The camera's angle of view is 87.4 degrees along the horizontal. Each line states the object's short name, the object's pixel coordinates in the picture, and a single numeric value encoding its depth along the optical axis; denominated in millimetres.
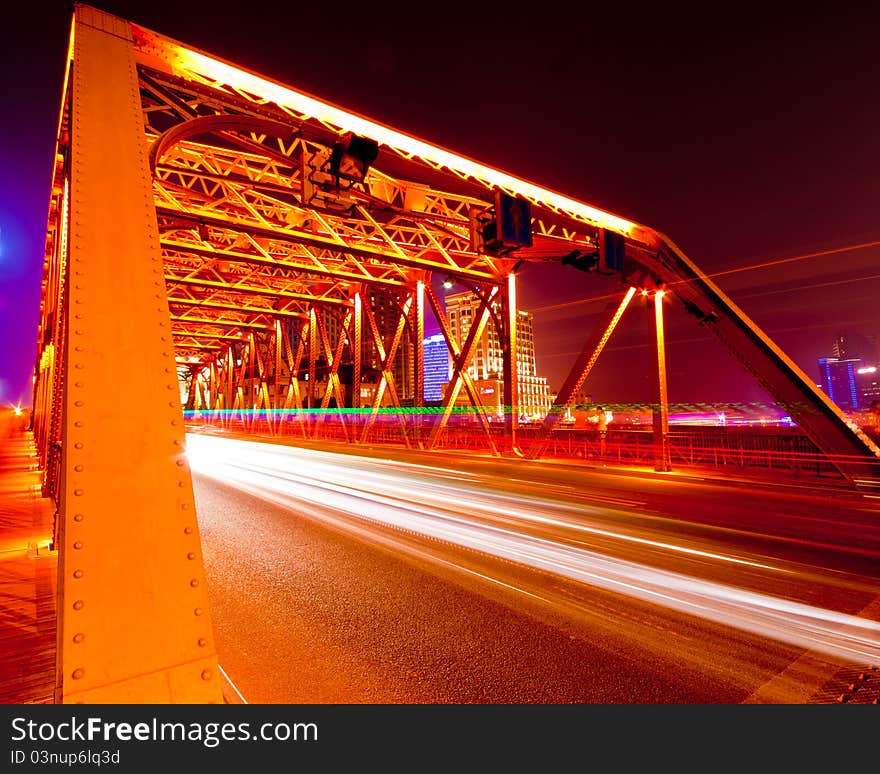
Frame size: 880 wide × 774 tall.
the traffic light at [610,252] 12266
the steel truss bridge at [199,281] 1970
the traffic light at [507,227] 9836
